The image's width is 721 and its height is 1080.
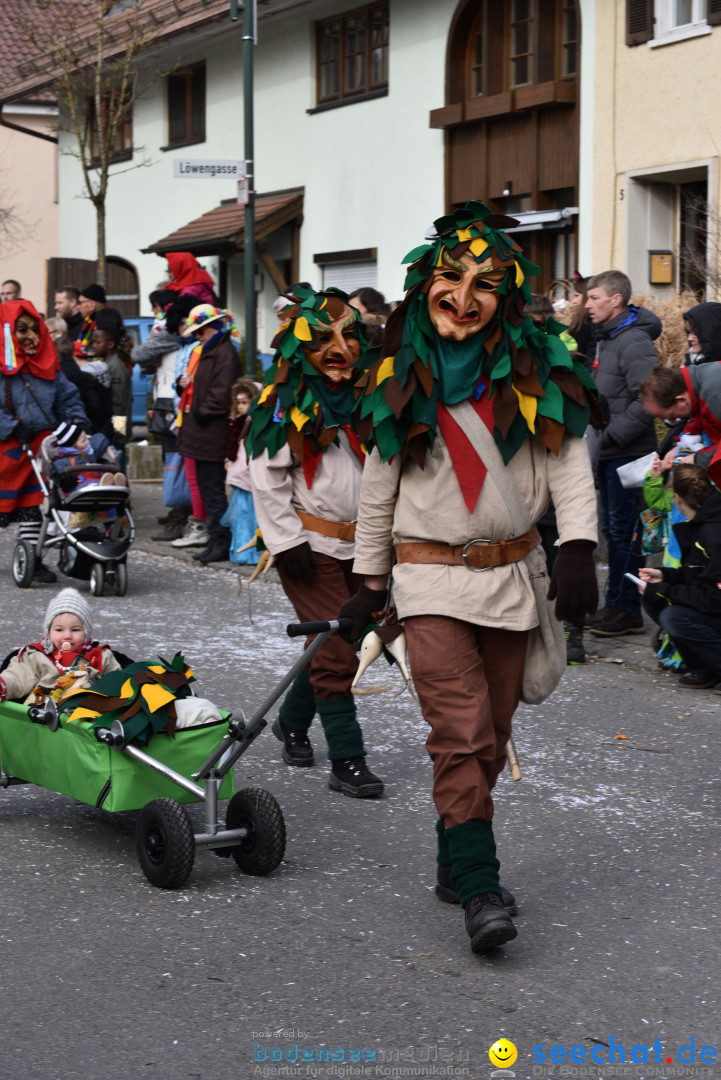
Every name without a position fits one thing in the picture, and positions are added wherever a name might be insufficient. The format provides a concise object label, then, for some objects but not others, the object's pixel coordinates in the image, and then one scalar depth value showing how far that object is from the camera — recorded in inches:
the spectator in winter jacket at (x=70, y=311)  581.9
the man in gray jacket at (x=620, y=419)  356.5
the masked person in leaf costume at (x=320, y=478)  238.7
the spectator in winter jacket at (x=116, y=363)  551.8
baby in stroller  454.3
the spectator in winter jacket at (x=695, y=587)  305.6
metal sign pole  591.8
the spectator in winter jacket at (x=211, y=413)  492.7
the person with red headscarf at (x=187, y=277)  550.9
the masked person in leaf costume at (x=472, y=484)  173.8
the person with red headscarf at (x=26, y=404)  451.2
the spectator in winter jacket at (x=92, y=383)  513.2
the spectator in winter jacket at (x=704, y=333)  341.7
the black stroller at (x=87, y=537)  435.8
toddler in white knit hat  219.8
